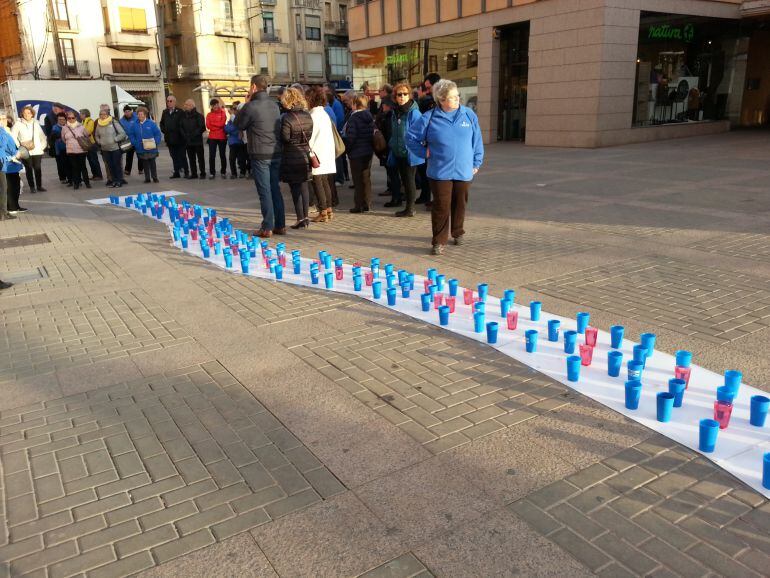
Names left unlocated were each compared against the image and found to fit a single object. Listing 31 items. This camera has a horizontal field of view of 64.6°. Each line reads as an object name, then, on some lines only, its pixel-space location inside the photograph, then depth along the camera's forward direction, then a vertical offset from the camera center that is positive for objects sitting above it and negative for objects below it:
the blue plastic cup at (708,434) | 3.12 -1.60
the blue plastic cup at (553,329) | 4.56 -1.55
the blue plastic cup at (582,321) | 4.61 -1.50
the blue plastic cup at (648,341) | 4.21 -1.52
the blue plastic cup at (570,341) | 4.28 -1.54
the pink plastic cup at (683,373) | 3.79 -1.57
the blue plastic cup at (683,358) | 3.81 -1.49
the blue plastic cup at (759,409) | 3.30 -1.57
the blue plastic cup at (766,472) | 2.80 -1.61
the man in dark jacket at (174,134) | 15.55 -0.22
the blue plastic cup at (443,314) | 4.97 -1.55
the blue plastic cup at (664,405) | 3.43 -1.59
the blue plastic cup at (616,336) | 4.39 -1.55
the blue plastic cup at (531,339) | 4.38 -1.56
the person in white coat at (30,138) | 13.34 -0.20
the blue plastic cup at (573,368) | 3.94 -1.58
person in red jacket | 15.80 -0.06
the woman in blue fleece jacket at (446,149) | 6.95 -0.35
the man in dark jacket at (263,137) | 8.23 -0.18
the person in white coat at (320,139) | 9.02 -0.25
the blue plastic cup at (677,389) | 3.57 -1.56
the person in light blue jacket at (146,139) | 15.14 -0.31
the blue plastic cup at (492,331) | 4.55 -1.55
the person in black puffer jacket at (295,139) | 8.45 -0.22
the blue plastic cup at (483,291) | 5.45 -1.50
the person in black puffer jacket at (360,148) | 10.09 -0.43
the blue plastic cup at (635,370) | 3.78 -1.53
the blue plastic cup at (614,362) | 3.97 -1.57
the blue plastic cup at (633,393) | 3.55 -1.57
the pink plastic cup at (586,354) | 4.16 -1.59
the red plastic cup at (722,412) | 3.30 -1.58
